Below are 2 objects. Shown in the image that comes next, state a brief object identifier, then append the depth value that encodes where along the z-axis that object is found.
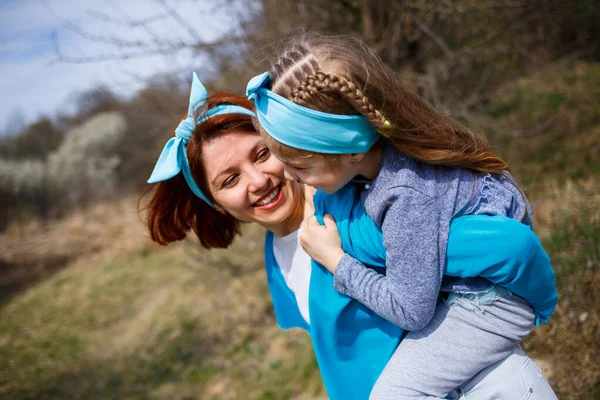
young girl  1.32
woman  1.62
